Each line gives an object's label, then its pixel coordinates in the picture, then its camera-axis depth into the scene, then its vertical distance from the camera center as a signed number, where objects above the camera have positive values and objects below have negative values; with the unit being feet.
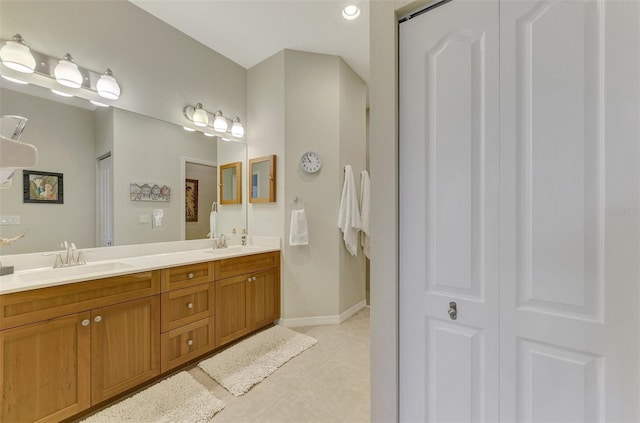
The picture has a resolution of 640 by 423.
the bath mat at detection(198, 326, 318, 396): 5.98 -4.04
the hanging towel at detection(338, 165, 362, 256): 9.29 -0.05
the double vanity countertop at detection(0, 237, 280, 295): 4.62 -1.28
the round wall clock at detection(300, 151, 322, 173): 9.25 +1.76
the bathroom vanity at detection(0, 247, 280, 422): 4.14 -2.48
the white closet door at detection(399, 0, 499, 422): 3.03 -0.05
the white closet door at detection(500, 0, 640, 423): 2.41 -0.02
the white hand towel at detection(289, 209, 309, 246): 8.88 -0.68
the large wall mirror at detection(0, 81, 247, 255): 5.45 +1.05
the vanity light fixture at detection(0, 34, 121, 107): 5.12 +3.10
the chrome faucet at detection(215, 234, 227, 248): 9.18 -1.17
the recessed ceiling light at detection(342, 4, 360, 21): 6.96 +5.60
